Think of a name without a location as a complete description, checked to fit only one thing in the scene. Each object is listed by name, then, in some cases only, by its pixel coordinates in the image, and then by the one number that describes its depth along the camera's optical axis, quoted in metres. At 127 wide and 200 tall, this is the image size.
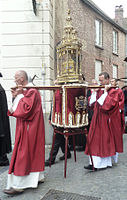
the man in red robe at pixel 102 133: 4.40
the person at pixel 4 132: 4.85
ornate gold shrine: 3.94
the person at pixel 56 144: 4.84
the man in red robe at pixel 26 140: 3.35
